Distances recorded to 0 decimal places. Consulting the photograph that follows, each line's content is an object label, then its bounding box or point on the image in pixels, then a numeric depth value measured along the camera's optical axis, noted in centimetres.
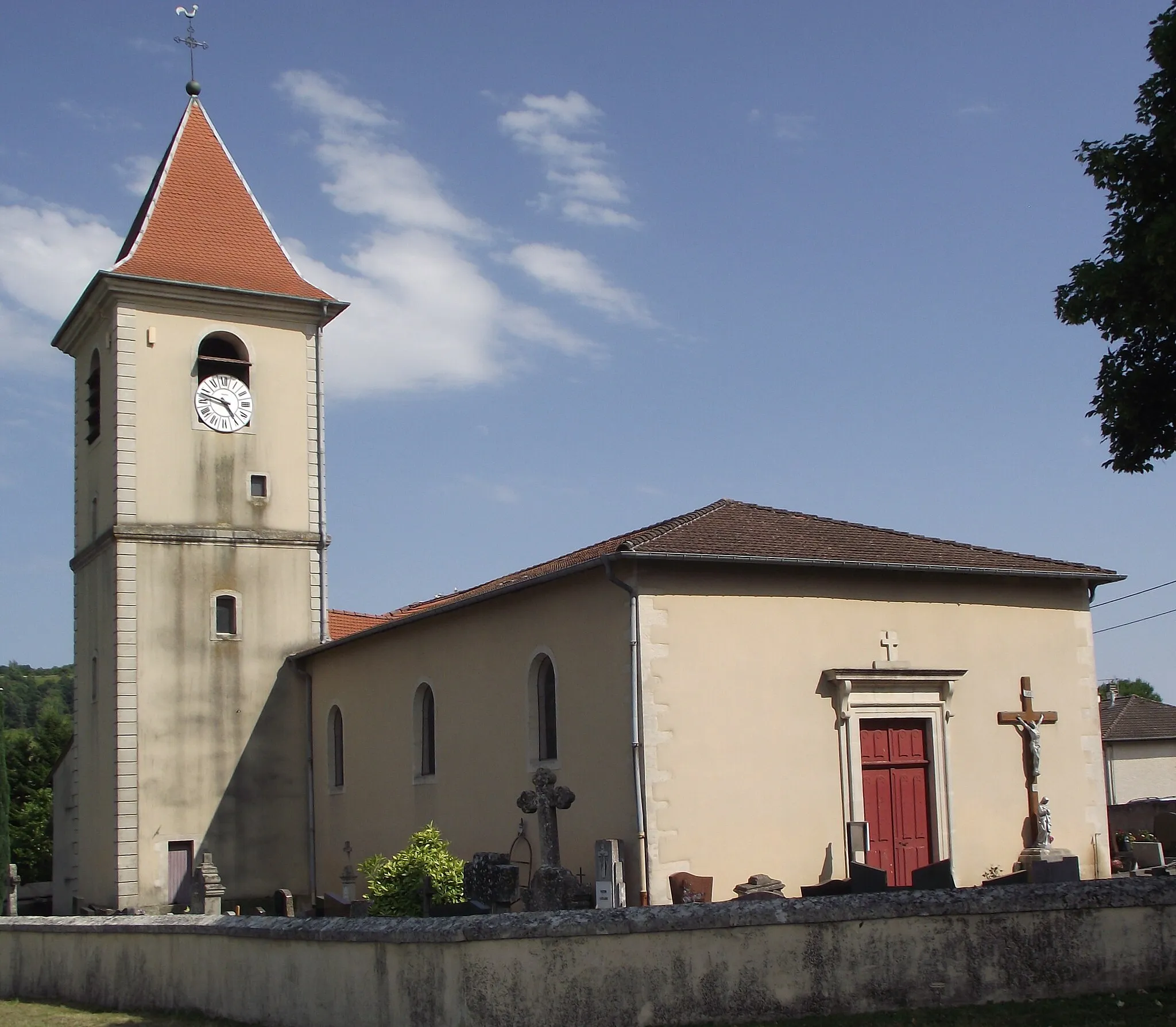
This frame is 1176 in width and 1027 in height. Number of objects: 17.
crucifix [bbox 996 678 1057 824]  1802
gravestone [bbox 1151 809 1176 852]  2241
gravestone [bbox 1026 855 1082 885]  1360
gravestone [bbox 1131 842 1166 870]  1950
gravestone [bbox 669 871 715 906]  1513
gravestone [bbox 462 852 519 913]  1457
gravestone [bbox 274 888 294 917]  2072
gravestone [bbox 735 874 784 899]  1494
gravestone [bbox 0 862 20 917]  2200
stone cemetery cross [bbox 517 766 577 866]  1510
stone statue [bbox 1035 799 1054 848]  1784
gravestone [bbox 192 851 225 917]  2147
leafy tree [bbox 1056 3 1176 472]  1036
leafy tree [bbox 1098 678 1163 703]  9056
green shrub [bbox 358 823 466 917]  1617
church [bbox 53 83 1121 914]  1620
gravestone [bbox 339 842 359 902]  2133
